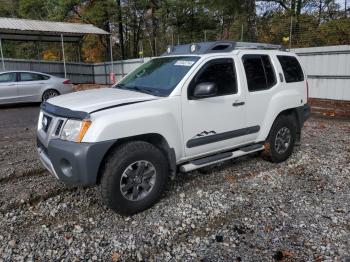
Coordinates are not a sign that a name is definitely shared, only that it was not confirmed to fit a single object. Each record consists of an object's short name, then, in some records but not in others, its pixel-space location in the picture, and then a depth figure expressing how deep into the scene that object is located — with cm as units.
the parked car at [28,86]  1224
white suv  352
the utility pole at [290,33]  1341
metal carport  1793
